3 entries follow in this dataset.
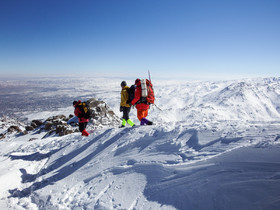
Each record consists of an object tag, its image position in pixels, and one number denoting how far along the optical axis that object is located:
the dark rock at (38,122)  23.38
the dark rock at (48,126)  19.43
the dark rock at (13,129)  23.42
